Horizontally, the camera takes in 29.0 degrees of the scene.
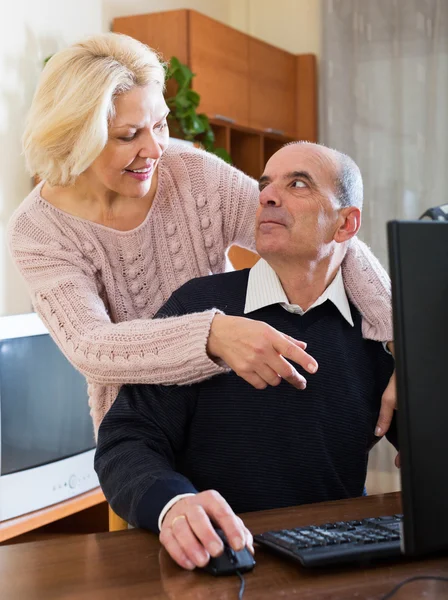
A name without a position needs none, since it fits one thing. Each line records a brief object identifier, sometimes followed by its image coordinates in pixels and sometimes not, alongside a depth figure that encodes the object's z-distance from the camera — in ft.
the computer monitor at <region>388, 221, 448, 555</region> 2.75
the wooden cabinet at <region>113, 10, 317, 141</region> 13.67
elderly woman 4.91
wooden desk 3.21
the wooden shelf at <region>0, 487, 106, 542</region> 8.52
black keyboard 3.42
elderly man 4.89
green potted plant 13.02
